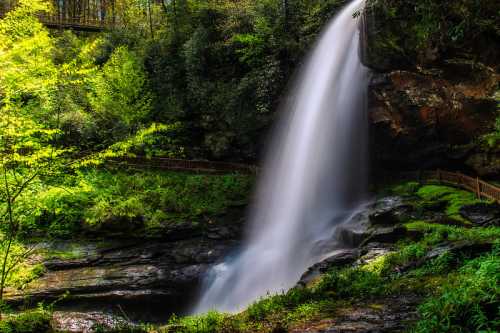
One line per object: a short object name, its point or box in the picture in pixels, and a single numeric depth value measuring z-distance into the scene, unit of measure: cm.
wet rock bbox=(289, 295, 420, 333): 600
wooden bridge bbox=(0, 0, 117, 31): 3668
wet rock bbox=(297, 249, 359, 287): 1108
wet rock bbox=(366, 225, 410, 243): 1173
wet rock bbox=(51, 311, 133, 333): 1062
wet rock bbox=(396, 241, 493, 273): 802
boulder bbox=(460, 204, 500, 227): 1222
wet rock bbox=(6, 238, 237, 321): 1326
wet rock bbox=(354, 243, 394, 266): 1060
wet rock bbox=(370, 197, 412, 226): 1341
